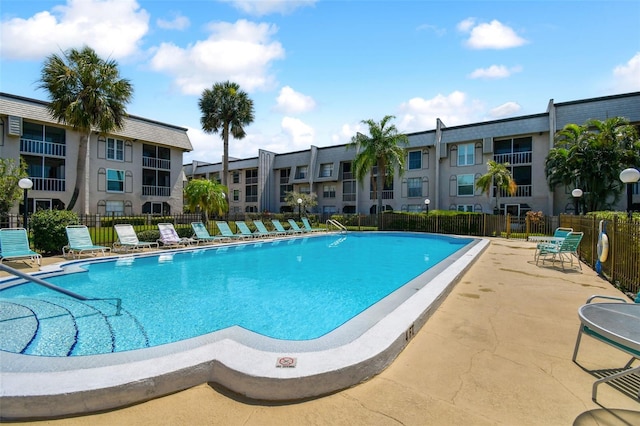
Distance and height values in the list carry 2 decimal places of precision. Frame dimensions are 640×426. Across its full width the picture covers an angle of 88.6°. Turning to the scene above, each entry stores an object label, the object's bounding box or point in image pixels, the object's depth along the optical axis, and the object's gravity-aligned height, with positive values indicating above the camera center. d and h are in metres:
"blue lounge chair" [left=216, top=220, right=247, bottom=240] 16.78 -0.97
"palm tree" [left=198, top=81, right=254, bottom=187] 27.27 +8.52
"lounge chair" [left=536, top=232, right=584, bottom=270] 9.26 -0.89
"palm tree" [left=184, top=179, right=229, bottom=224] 18.19 +0.89
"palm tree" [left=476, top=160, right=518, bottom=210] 24.70 +2.73
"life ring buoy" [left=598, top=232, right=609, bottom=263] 7.34 -0.69
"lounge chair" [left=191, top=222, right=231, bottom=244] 15.49 -1.14
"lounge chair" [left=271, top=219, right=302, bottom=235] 20.95 -1.04
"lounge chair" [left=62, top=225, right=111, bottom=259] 10.59 -1.04
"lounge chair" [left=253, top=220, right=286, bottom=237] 19.24 -1.08
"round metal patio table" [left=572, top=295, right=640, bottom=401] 2.54 -0.94
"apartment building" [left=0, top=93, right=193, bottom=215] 20.44 +3.76
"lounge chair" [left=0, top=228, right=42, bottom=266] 8.65 -0.95
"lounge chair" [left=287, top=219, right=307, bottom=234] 22.09 -0.96
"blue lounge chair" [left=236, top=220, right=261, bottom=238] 18.22 -1.02
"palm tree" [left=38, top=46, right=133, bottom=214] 16.55 +6.31
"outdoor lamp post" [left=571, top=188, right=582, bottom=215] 22.42 +0.82
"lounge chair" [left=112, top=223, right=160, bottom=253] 12.39 -1.10
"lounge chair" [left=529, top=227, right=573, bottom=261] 10.35 -0.79
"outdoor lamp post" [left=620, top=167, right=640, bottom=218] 7.50 +0.94
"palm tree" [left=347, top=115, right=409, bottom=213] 26.22 +5.35
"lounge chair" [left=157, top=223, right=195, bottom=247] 13.88 -1.14
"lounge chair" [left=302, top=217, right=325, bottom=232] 23.02 -1.02
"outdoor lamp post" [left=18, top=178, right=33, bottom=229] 10.48 +0.85
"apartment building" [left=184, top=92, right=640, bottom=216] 25.00 +4.55
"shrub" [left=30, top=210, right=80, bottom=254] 10.77 -0.68
